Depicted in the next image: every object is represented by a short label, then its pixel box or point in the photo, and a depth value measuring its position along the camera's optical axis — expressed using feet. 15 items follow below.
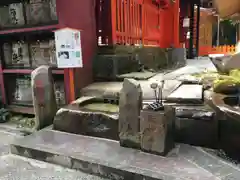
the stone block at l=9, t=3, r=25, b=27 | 11.91
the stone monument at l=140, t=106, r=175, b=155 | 6.64
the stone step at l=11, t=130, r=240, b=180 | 5.97
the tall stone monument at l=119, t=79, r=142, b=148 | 7.17
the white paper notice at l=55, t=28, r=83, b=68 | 9.70
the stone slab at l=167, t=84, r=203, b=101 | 7.98
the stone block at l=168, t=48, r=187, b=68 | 22.26
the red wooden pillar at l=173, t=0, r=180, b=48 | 23.38
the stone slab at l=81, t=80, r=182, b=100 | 9.40
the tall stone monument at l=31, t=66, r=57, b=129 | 9.45
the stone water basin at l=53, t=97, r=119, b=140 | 8.22
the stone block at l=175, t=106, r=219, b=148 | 7.04
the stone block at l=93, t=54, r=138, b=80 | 12.21
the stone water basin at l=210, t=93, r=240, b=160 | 6.27
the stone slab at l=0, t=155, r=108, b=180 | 6.77
